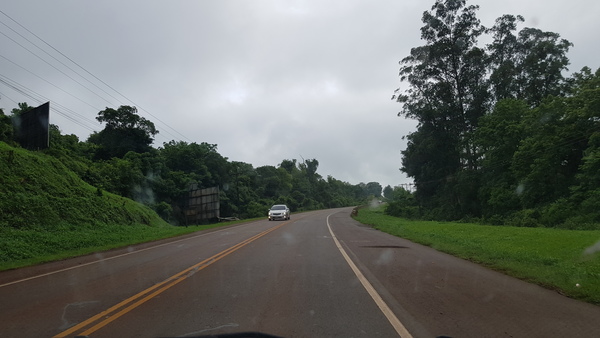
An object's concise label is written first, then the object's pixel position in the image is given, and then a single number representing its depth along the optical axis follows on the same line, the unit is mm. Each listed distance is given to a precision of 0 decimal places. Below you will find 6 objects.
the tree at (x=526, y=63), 40594
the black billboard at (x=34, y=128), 25859
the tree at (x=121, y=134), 56469
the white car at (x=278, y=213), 42406
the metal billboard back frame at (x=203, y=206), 46938
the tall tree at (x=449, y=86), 44156
